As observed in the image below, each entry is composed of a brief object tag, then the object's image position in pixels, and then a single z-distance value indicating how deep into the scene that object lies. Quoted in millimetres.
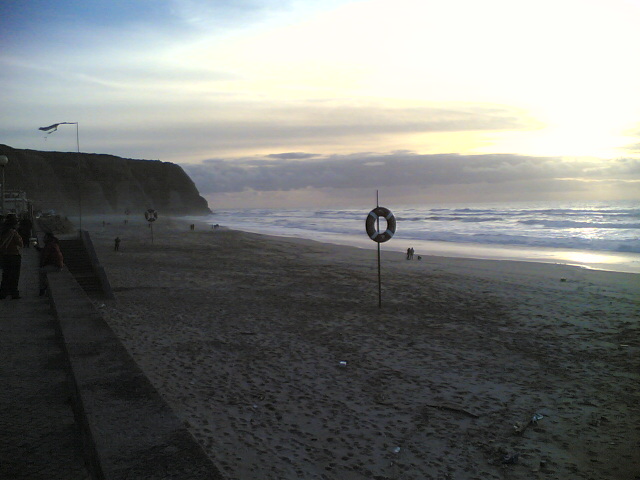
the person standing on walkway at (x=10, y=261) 9094
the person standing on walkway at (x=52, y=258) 10533
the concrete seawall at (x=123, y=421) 2809
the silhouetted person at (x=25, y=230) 17875
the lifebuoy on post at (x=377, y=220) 11250
